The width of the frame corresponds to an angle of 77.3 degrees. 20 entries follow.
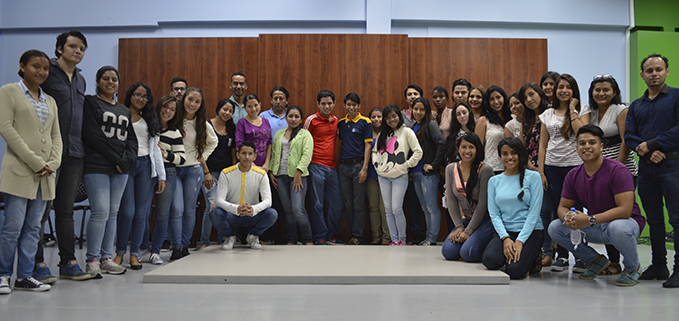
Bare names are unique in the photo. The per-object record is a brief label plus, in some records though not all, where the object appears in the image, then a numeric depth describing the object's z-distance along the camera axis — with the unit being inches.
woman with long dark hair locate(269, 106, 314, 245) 170.6
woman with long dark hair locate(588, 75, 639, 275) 114.7
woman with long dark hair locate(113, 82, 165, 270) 120.6
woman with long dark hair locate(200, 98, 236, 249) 160.6
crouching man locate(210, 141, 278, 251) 144.8
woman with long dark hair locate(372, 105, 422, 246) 165.5
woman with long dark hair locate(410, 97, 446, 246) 165.0
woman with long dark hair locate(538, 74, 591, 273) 122.3
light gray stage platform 102.3
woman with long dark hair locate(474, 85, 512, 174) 151.3
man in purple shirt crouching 99.3
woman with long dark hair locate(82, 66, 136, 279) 108.7
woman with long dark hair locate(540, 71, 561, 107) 140.4
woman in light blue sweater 107.9
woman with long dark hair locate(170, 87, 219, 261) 139.4
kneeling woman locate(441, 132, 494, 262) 120.6
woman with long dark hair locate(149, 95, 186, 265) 132.5
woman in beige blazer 91.4
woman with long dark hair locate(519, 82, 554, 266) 135.3
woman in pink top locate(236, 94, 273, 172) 166.4
